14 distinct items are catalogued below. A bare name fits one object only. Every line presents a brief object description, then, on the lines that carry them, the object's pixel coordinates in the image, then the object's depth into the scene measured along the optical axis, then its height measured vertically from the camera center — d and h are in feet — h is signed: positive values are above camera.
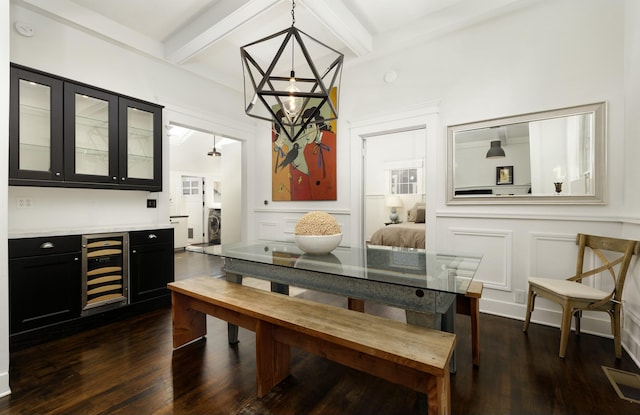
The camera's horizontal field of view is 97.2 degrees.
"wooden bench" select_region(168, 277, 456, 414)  3.95 -2.10
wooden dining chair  6.75 -2.10
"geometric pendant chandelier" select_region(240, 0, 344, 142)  5.61 +5.52
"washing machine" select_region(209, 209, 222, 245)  26.17 -1.70
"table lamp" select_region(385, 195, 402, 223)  22.68 +0.16
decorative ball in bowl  6.73 -0.65
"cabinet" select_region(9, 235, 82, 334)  7.37 -2.05
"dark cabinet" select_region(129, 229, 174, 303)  9.71 -2.05
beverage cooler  8.57 -2.07
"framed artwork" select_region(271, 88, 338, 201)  13.53 +2.15
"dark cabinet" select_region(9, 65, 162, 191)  7.90 +2.28
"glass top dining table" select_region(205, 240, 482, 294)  4.79 -1.22
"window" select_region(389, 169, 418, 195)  22.75 +2.10
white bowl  6.70 -0.86
